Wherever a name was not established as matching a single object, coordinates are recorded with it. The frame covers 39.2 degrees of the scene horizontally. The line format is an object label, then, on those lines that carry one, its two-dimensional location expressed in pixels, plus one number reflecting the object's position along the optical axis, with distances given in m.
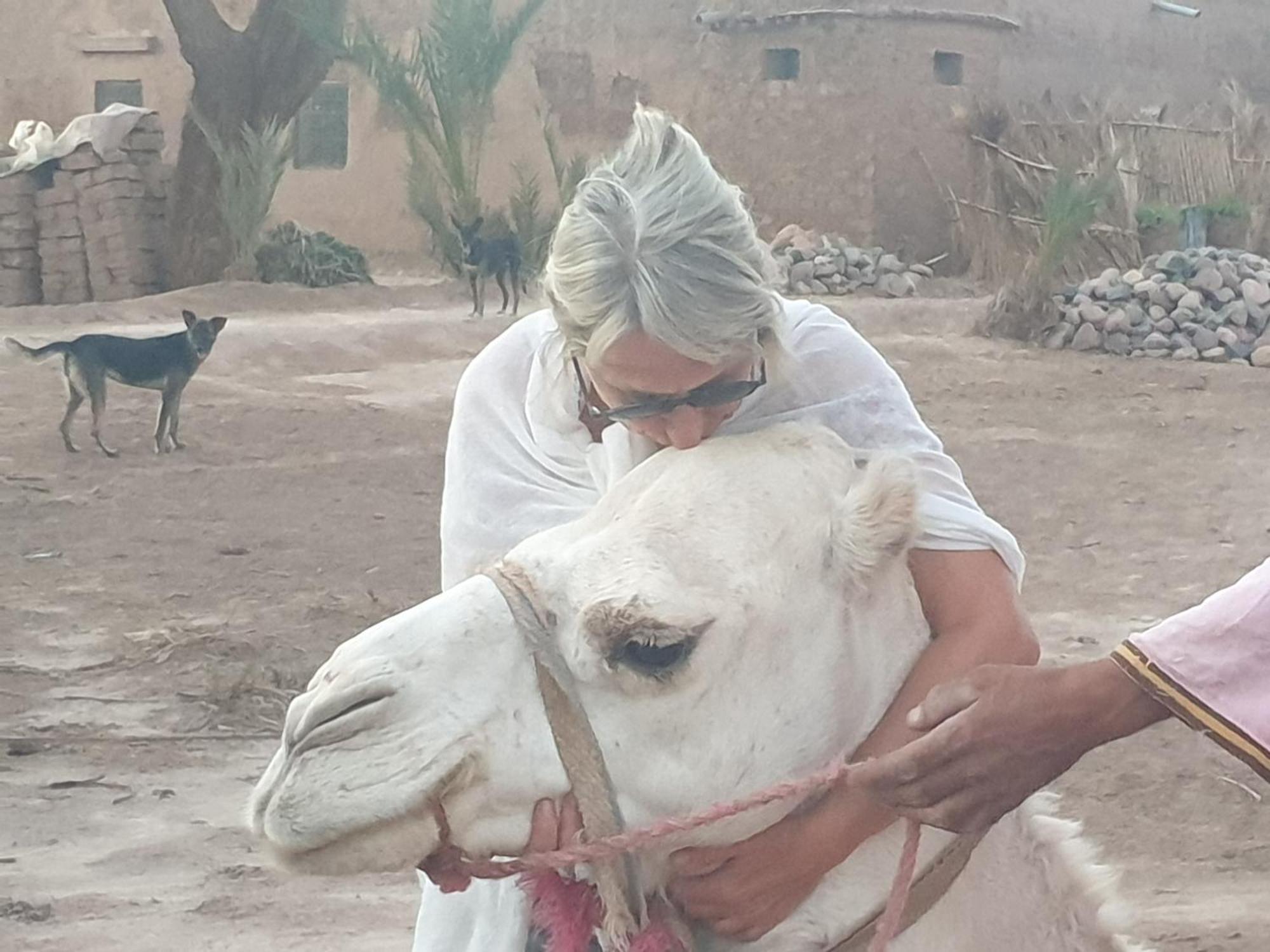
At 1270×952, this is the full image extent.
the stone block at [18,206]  14.77
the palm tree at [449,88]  15.86
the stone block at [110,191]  15.30
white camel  1.57
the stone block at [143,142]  15.59
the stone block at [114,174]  15.28
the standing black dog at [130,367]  9.36
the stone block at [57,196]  14.98
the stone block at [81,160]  15.10
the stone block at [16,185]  14.81
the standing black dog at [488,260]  14.43
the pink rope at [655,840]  1.63
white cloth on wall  14.99
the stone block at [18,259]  14.78
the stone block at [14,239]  14.70
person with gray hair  1.75
